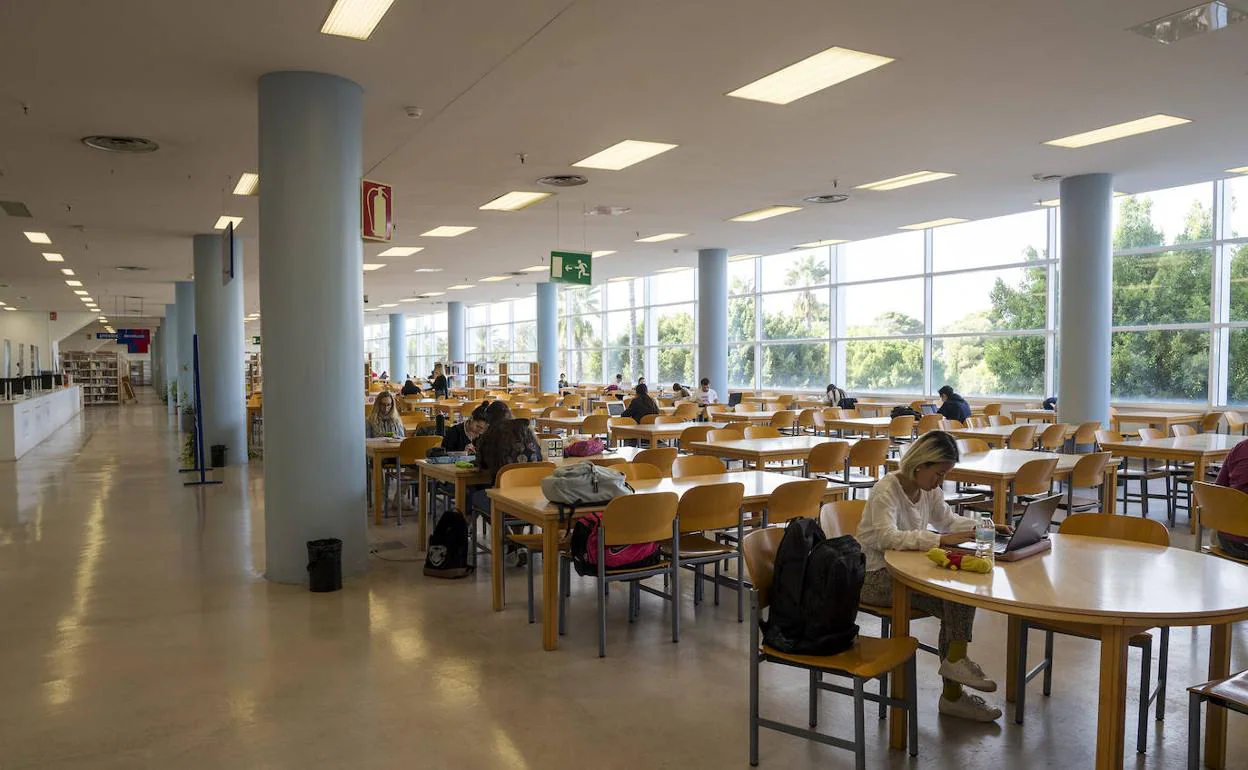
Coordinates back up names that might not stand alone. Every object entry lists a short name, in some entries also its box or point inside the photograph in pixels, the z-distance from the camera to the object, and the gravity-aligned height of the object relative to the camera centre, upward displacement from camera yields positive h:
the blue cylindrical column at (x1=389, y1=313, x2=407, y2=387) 30.94 +0.70
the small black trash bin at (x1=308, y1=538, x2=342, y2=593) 5.47 -1.36
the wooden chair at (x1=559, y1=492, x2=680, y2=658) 4.18 -0.88
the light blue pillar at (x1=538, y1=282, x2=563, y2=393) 20.31 +0.59
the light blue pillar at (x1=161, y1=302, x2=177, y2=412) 22.80 +0.33
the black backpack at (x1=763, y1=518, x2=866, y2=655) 2.91 -0.82
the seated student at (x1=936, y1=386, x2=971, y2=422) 9.96 -0.56
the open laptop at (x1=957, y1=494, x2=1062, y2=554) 3.05 -0.63
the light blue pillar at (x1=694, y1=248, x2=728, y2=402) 15.26 +0.83
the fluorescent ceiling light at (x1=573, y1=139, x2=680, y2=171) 7.97 +2.04
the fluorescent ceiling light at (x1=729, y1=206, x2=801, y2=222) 11.45 +2.06
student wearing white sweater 3.35 -0.71
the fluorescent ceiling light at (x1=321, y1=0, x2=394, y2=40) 4.68 +1.98
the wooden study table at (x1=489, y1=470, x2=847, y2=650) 4.33 -0.81
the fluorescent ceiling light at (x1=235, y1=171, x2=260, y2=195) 8.93 +1.97
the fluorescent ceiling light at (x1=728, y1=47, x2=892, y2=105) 5.68 +2.04
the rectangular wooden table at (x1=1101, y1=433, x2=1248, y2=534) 6.71 -0.74
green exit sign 11.65 +1.32
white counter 12.46 -1.02
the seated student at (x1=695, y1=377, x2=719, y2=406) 14.10 -0.57
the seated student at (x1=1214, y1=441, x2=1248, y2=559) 4.40 -0.66
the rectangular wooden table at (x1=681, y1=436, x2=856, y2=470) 6.85 -0.75
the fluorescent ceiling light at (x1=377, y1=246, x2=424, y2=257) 14.84 +2.00
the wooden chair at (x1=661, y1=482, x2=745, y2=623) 4.54 -0.87
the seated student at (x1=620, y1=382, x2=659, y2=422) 10.56 -0.58
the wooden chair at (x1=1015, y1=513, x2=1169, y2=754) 3.21 -1.05
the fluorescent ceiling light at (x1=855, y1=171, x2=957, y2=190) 9.48 +2.09
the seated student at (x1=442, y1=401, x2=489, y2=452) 6.88 -0.63
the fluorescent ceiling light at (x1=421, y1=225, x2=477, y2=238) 12.71 +2.02
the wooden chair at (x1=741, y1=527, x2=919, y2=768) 2.85 -1.04
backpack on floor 5.79 -1.31
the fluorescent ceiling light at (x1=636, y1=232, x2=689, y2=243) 13.62 +2.03
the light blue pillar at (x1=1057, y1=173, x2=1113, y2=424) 9.45 +0.73
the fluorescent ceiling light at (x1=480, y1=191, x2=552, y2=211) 10.31 +2.03
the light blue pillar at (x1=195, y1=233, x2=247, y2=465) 12.16 -0.05
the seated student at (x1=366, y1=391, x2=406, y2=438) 8.47 -0.61
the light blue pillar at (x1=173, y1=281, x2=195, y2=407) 16.58 +0.52
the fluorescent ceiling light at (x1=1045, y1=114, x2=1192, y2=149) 7.33 +2.08
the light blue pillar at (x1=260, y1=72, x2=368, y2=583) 5.62 +0.38
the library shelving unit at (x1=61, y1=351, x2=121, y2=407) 29.36 -0.45
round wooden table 2.45 -0.73
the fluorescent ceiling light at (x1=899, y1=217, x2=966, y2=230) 12.73 +2.10
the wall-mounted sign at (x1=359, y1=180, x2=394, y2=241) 6.41 +1.17
